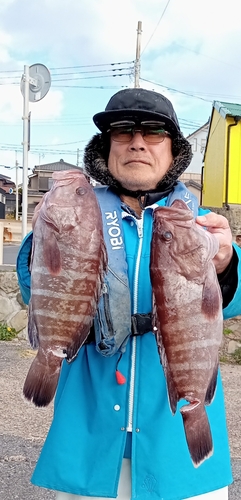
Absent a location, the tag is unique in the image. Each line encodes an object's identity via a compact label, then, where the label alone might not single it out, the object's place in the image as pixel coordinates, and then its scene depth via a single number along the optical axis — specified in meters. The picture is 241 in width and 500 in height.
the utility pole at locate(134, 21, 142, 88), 24.34
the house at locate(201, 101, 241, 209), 10.57
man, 2.14
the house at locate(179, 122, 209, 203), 45.78
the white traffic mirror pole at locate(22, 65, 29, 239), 7.33
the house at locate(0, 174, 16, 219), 51.77
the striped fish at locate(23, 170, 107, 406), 1.87
